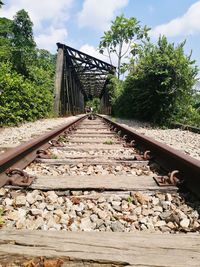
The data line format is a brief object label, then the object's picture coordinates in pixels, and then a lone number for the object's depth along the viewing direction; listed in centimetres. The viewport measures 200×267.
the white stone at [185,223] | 159
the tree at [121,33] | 3103
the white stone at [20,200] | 185
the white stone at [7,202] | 186
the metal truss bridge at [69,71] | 1881
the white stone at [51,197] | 194
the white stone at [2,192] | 198
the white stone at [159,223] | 161
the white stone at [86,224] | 155
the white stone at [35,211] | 171
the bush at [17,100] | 884
